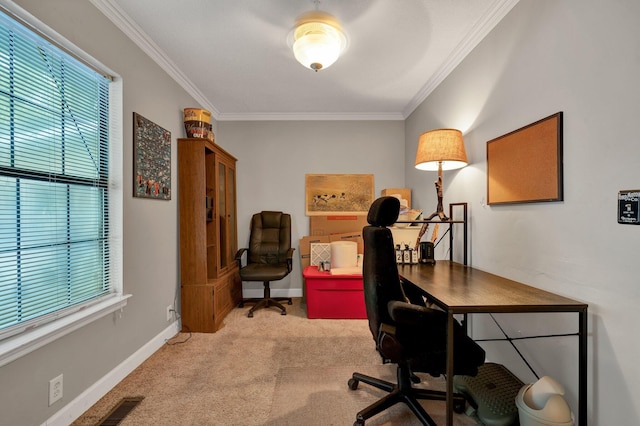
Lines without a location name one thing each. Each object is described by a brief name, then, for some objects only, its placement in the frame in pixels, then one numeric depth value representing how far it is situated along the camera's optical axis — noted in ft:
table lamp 7.04
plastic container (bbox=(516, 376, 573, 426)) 4.22
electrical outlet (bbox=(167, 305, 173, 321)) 8.97
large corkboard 5.06
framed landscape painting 13.44
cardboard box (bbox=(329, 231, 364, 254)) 12.80
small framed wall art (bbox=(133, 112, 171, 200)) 7.47
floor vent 5.43
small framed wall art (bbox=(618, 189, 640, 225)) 3.75
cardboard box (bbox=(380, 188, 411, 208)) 12.46
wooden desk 4.21
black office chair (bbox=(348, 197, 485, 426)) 4.54
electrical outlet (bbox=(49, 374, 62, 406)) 5.07
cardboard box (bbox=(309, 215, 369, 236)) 13.07
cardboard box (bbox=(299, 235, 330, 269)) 12.91
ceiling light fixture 6.50
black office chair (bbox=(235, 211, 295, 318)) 11.72
